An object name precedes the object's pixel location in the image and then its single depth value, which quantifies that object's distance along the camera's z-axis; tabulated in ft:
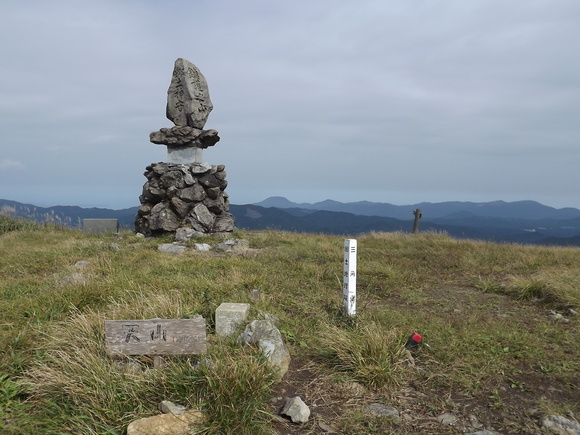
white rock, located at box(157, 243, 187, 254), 32.86
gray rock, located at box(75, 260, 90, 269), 25.20
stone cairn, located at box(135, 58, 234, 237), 40.32
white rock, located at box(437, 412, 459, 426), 10.63
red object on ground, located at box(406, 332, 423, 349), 13.73
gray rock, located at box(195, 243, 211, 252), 34.42
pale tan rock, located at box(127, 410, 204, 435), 9.45
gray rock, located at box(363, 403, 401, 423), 10.80
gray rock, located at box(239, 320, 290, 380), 12.44
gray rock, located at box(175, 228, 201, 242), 37.70
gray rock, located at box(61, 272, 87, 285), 19.67
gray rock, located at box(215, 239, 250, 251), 35.19
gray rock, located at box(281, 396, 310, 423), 10.52
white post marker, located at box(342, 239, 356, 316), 16.67
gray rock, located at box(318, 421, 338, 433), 10.25
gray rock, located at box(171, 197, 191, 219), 40.06
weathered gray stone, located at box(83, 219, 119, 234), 46.91
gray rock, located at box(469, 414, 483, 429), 10.53
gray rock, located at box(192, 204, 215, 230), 40.32
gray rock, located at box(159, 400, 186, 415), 10.06
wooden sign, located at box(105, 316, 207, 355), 11.78
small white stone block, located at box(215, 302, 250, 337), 14.32
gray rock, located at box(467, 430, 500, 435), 10.07
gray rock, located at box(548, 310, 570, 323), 18.10
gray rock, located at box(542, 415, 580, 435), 10.15
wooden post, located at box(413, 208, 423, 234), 56.06
